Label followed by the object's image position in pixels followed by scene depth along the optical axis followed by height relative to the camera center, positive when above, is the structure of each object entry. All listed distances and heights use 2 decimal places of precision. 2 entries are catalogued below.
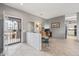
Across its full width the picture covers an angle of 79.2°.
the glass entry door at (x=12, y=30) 2.79 -0.07
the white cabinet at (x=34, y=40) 2.55 -0.64
